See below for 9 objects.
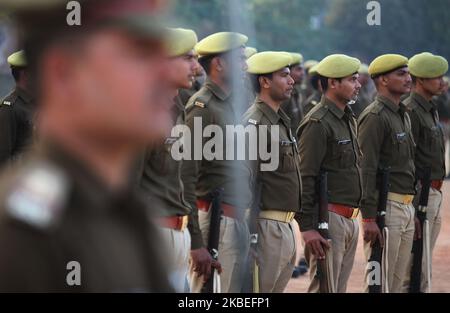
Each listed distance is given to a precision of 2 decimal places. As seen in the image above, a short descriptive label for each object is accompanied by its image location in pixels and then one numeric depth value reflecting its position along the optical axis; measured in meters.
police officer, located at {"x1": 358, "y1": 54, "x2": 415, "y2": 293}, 14.00
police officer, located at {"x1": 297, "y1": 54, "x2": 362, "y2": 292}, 13.05
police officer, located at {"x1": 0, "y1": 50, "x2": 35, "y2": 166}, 13.46
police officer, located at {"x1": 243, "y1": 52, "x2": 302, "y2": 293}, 12.45
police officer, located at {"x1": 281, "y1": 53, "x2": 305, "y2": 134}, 20.08
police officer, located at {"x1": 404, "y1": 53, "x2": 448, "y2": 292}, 15.40
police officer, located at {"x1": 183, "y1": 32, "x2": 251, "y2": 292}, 11.73
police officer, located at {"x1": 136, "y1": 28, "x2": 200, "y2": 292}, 10.43
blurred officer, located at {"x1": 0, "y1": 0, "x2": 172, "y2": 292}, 3.05
